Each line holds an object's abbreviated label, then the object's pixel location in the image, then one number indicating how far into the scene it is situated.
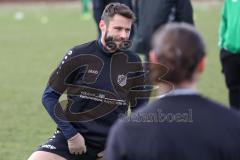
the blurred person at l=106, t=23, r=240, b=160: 5.67
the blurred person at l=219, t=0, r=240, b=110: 15.60
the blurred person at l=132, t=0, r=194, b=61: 15.77
